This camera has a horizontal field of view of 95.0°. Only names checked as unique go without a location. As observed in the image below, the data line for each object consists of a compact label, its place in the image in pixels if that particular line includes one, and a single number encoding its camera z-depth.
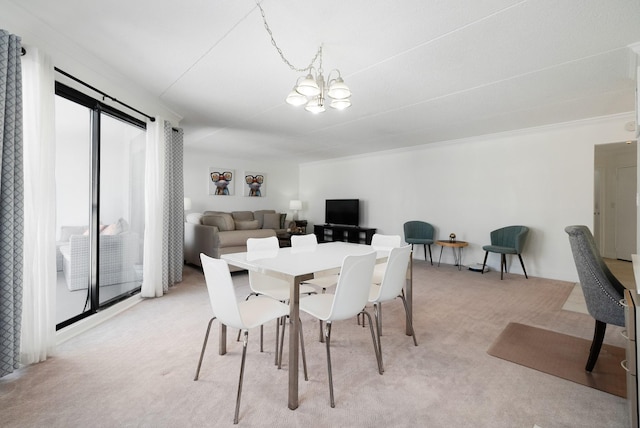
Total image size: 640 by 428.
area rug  1.89
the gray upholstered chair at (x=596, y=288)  1.80
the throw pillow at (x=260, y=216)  7.79
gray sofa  4.64
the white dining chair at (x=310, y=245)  2.60
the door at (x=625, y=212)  5.89
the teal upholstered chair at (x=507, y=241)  4.51
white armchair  3.28
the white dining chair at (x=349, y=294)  1.68
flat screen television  7.20
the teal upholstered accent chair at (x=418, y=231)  5.89
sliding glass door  2.90
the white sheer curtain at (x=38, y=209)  1.95
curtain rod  2.27
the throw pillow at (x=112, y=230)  3.23
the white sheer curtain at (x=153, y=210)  3.50
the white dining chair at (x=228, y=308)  1.55
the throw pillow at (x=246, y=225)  5.25
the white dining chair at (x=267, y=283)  2.29
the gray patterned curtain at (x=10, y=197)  1.74
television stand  6.96
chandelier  2.08
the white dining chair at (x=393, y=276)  2.03
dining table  1.63
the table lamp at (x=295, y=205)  8.30
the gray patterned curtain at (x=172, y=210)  3.82
